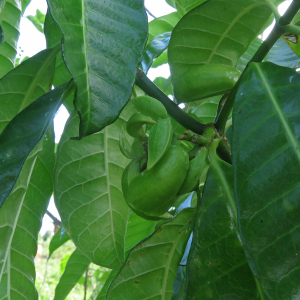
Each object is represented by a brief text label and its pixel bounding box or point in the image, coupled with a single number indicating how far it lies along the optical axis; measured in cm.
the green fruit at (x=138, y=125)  60
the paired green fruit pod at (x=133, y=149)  61
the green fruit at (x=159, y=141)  53
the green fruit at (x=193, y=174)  58
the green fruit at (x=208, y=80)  63
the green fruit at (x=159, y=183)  54
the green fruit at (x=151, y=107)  59
